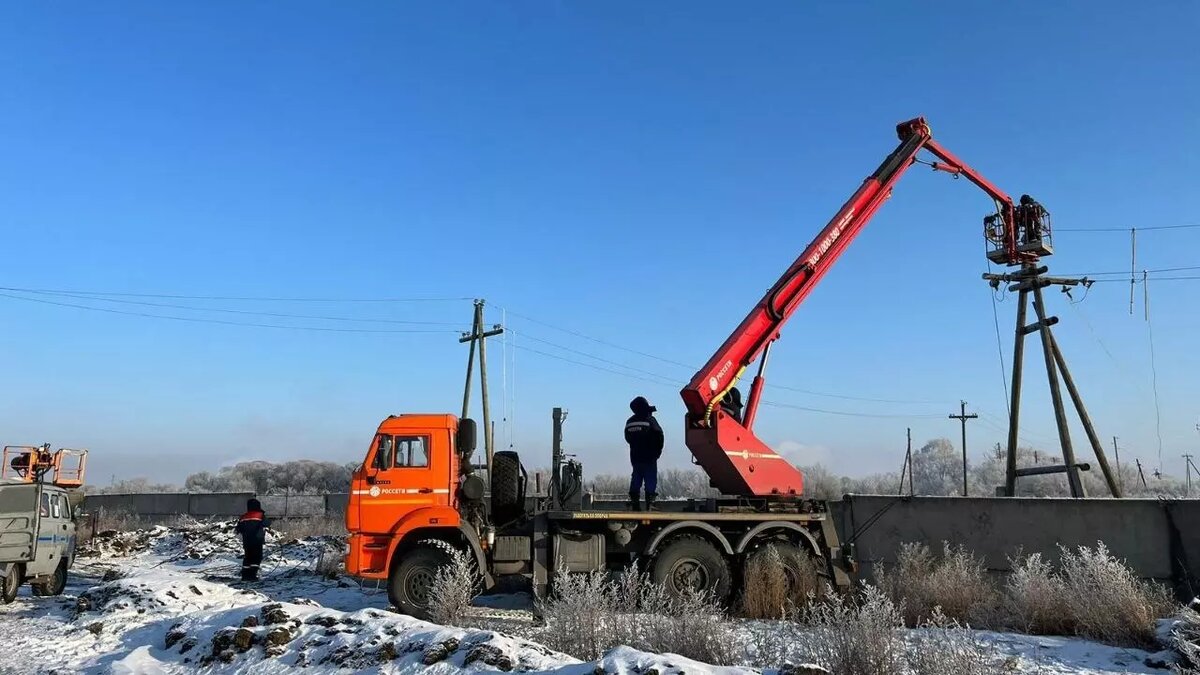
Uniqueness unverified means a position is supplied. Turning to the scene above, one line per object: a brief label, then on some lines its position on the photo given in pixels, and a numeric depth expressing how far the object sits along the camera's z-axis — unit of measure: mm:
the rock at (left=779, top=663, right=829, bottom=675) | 5887
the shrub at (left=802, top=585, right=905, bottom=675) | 6219
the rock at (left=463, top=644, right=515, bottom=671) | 6703
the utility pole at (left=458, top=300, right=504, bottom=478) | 32062
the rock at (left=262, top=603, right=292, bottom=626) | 8398
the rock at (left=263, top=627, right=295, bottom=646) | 7977
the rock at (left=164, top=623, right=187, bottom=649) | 8656
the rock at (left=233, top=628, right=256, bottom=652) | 8023
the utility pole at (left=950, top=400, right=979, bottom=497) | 49000
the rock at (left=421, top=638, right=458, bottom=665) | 7070
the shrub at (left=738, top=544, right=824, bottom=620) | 11266
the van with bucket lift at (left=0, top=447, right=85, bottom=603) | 13188
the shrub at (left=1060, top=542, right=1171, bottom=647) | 9141
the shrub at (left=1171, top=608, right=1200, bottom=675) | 7059
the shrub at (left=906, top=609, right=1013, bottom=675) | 5699
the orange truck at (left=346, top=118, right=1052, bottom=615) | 11586
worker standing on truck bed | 12602
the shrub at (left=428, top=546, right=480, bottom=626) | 9641
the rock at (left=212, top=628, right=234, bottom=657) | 8070
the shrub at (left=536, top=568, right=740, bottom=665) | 7262
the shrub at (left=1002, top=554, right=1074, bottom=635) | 9859
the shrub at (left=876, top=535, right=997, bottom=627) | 10500
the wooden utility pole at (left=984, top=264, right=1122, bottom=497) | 19719
